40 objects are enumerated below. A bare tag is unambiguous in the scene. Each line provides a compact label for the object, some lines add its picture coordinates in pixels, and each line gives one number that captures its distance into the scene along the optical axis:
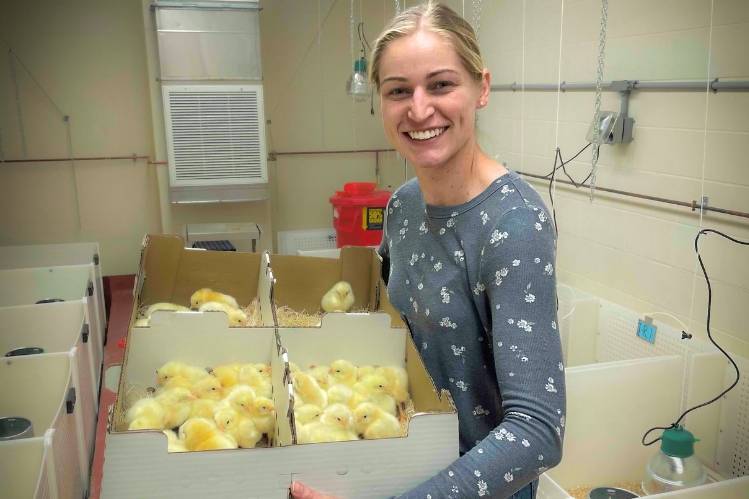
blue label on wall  2.72
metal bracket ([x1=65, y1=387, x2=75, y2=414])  1.95
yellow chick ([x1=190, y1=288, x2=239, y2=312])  2.50
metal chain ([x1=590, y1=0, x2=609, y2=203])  2.53
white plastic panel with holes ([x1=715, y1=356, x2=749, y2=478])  2.33
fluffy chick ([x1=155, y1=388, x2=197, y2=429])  1.64
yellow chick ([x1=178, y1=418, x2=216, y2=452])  1.48
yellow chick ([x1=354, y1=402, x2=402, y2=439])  1.52
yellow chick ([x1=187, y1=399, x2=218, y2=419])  1.67
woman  0.89
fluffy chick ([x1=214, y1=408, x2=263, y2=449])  1.54
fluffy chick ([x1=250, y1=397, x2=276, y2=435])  1.58
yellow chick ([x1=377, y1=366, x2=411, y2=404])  1.69
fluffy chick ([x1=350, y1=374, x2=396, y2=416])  1.68
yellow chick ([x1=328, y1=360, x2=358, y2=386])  1.83
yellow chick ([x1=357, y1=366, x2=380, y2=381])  1.77
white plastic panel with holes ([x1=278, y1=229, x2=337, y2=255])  5.42
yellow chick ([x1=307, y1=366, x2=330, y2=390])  1.81
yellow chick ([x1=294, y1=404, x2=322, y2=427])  1.59
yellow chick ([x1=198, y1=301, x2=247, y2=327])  2.36
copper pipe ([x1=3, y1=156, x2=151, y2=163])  4.91
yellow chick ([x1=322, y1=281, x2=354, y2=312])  2.50
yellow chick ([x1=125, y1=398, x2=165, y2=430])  1.55
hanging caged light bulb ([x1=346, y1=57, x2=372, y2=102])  4.04
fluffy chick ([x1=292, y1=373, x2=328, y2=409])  1.70
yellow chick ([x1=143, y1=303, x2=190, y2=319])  2.39
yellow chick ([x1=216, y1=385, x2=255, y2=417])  1.61
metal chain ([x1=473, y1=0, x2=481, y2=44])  3.97
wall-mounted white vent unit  4.48
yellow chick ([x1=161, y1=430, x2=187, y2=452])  1.48
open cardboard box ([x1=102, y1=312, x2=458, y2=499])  0.93
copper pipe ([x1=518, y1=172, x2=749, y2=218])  2.33
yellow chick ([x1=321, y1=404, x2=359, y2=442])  1.53
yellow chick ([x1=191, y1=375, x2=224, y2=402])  1.76
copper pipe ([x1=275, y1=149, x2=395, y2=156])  5.36
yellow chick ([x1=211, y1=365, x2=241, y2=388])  1.84
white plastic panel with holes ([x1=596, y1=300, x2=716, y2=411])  2.53
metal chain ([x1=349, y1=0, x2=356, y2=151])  5.35
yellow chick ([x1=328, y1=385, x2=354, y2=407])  1.71
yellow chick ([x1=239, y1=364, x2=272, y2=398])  1.75
